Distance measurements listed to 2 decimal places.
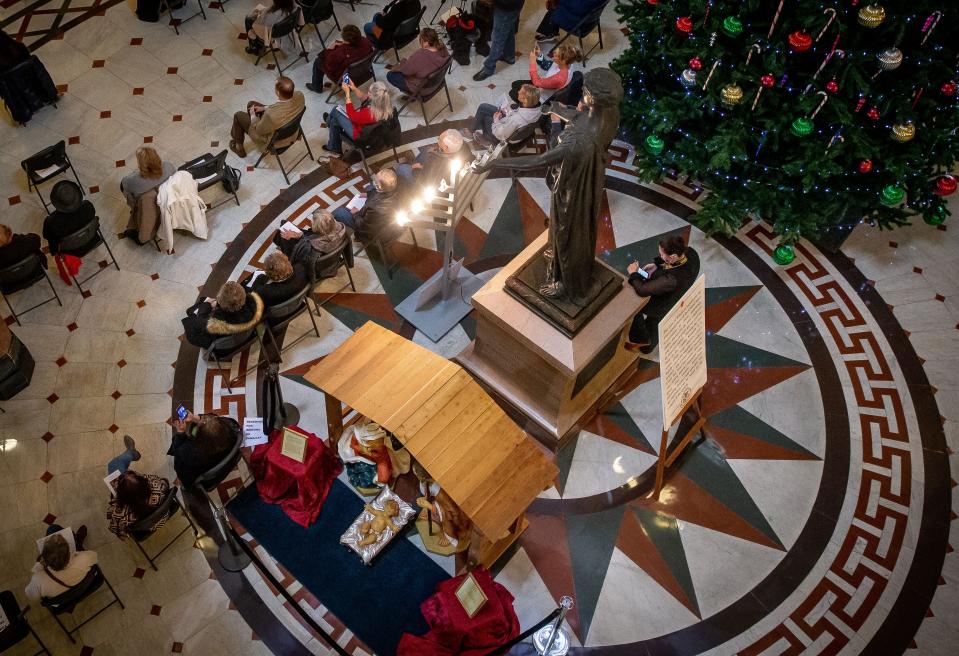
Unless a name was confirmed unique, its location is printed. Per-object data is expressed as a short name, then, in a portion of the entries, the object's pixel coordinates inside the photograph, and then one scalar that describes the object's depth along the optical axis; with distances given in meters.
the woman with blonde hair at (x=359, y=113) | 8.79
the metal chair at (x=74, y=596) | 6.02
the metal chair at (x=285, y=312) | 7.21
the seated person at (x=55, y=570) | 5.89
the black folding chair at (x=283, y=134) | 8.62
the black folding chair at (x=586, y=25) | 9.71
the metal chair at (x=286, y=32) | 9.73
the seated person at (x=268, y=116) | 8.62
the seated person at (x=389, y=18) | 9.91
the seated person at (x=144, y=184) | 8.27
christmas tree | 6.49
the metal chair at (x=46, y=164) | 8.54
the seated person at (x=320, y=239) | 7.53
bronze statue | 4.99
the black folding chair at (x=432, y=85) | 9.11
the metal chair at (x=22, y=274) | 7.53
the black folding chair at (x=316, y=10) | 10.09
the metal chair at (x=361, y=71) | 9.09
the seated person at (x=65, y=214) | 7.84
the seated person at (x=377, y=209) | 7.94
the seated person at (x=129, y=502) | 6.16
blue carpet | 6.17
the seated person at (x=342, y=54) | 9.52
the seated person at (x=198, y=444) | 6.34
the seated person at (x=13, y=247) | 7.53
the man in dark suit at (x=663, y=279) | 6.62
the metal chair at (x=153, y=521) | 6.27
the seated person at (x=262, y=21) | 9.93
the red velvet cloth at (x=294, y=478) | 6.64
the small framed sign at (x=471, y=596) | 5.68
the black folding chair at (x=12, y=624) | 5.88
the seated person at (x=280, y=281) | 7.15
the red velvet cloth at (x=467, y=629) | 5.71
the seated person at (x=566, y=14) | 9.71
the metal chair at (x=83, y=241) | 7.97
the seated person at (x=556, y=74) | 8.70
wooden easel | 6.37
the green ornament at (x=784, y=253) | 8.06
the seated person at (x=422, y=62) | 9.22
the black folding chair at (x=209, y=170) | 8.70
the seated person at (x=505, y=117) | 8.57
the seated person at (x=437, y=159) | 7.79
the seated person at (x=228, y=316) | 6.87
